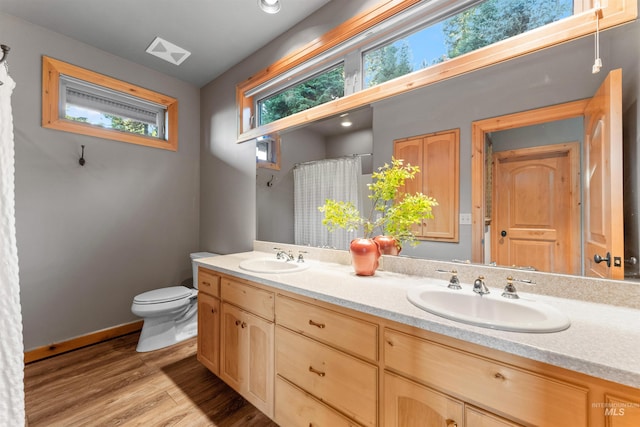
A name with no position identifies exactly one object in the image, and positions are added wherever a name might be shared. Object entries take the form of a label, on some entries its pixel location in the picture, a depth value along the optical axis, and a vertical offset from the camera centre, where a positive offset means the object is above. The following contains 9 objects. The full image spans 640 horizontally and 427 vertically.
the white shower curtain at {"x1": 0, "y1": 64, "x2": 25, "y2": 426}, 0.81 -0.28
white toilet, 2.12 -0.88
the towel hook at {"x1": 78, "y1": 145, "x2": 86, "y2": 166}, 2.27 +0.47
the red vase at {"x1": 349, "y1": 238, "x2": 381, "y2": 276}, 1.42 -0.22
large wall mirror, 0.97 +0.51
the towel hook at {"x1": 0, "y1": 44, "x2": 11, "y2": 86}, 0.92 +0.58
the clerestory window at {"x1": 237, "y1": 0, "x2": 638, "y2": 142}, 1.11 +0.92
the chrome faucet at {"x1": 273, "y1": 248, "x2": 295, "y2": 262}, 1.91 -0.29
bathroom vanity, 0.65 -0.47
